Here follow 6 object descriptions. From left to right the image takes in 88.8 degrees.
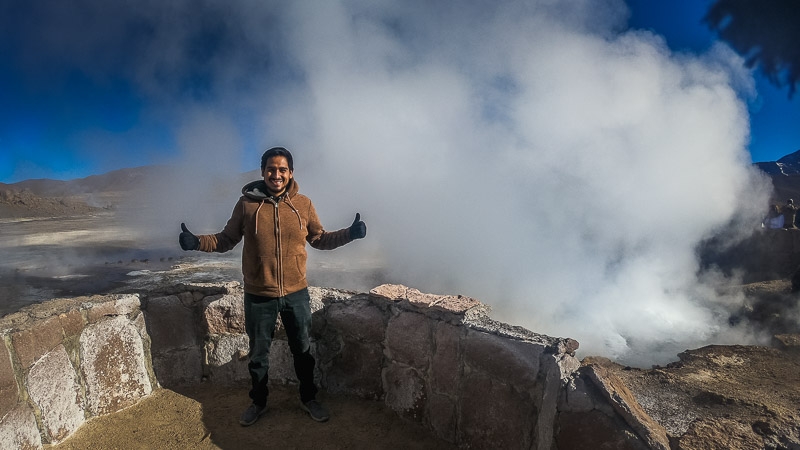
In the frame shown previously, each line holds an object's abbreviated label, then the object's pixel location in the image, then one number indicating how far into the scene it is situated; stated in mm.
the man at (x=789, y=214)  12021
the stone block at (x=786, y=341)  6371
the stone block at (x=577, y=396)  1741
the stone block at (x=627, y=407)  1593
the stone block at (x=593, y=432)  1630
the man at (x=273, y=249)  2348
